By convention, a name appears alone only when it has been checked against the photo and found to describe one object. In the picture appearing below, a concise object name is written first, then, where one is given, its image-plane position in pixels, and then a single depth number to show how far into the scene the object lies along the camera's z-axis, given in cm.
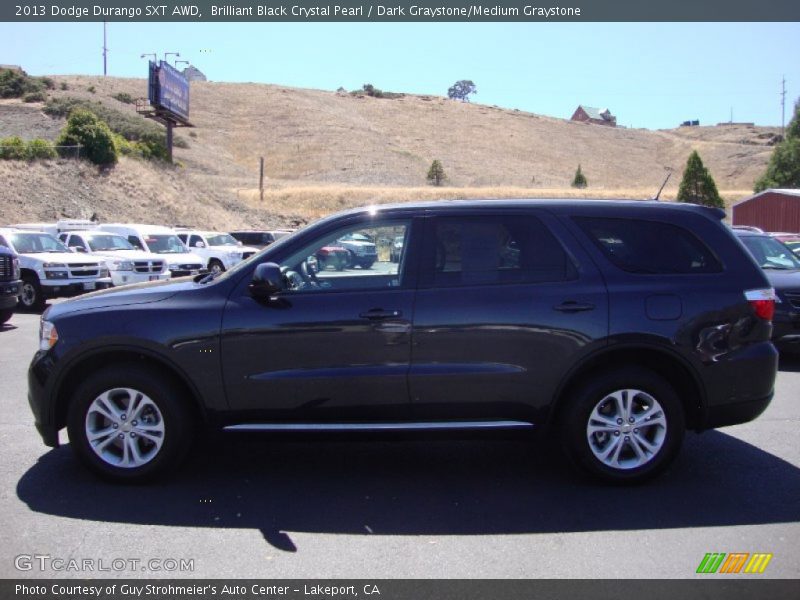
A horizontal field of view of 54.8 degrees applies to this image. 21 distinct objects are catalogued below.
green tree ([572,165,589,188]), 7256
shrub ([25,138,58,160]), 3566
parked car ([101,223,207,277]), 2002
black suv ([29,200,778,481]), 513
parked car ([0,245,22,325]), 1324
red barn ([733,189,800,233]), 3672
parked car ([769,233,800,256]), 1631
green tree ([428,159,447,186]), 7250
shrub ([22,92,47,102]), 5647
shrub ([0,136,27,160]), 3481
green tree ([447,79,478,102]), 15545
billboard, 4091
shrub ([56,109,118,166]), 3803
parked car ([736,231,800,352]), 987
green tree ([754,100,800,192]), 5194
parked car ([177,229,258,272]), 2392
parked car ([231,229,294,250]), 2947
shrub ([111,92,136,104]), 7306
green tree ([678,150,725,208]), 4654
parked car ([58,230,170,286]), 1830
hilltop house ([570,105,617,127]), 12811
